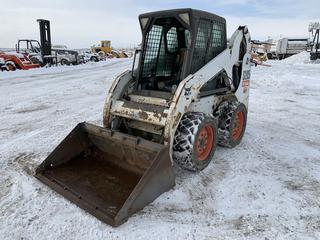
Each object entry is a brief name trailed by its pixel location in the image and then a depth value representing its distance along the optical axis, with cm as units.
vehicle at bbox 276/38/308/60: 3475
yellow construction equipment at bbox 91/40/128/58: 3769
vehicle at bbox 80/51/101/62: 2865
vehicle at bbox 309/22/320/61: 2612
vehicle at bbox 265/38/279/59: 3662
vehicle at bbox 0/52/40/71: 1691
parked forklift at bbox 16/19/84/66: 1859
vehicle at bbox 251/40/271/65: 2089
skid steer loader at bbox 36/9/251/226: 318
